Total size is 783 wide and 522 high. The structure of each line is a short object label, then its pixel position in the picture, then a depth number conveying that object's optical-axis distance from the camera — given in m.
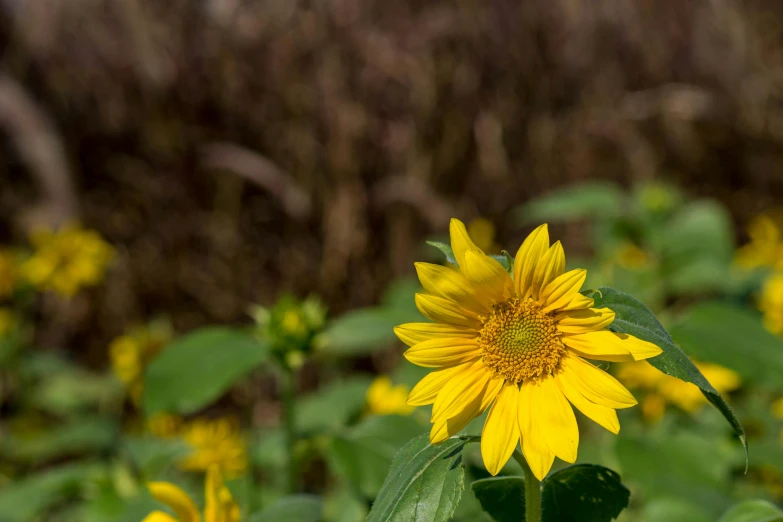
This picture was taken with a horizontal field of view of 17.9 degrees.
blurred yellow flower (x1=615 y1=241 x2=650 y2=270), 2.11
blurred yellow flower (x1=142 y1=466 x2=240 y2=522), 1.25
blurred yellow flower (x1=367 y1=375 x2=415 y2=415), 1.49
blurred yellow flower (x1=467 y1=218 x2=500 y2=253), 2.72
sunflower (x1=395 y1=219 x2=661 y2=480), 1.16
